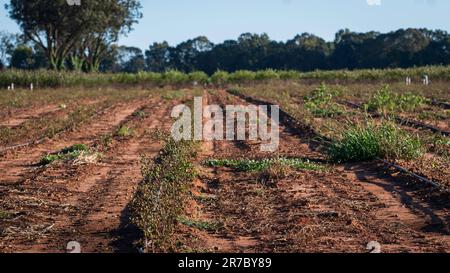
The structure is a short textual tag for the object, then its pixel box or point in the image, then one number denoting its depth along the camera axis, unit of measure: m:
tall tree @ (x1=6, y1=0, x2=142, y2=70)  58.53
